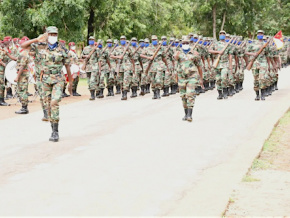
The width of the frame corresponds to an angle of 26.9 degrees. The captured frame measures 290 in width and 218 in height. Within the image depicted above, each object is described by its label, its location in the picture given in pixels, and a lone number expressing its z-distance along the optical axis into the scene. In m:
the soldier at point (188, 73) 12.69
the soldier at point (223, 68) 17.91
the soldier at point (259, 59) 16.94
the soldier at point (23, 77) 14.43
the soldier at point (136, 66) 19.52
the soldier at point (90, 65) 18.75
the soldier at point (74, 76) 19.70
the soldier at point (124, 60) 18.98
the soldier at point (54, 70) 10.33
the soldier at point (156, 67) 18.67
